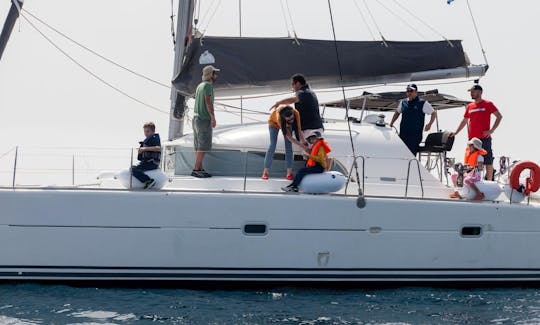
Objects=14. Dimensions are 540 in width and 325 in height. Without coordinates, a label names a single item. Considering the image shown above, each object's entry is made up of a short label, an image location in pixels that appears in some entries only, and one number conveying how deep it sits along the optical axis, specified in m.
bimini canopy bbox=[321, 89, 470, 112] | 21.45
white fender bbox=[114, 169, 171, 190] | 17.12
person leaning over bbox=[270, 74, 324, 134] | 18.27
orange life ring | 18.52
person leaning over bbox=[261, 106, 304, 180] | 17.64
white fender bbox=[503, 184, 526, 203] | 18.50
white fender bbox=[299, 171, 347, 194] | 17.28
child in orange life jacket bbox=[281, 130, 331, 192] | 17.45
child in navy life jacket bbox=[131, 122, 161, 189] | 17.08
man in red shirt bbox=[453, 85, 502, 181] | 19.94
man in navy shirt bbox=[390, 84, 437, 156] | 20.03
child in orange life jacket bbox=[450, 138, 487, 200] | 18.31
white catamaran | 16.52
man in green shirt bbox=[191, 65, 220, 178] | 17.98
